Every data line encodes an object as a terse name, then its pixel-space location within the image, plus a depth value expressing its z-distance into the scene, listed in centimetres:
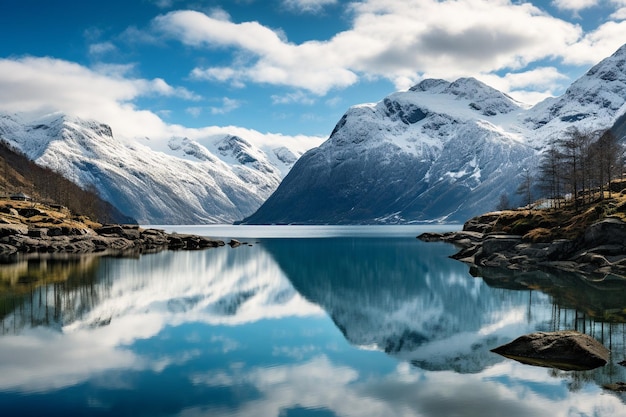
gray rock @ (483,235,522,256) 9694
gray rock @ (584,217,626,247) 7725
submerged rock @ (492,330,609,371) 3052
